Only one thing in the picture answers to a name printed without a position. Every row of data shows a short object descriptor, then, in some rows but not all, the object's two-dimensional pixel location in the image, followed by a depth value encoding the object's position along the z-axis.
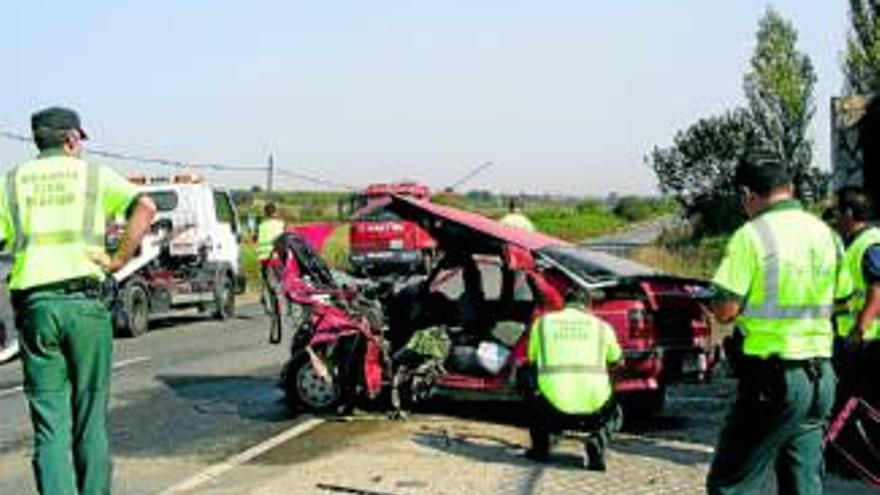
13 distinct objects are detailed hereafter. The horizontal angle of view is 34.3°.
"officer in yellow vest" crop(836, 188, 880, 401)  7.85
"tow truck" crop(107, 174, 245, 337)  21.53
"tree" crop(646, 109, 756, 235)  50.09
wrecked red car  10.65
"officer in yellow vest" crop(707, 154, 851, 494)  5.65
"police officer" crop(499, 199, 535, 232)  19.12
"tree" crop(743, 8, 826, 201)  46.75
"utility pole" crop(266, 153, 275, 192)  52.16
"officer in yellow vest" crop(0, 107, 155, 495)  5.95
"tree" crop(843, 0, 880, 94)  38.84
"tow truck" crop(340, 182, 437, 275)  34.25
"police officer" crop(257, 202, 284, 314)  21.61
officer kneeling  9.20
